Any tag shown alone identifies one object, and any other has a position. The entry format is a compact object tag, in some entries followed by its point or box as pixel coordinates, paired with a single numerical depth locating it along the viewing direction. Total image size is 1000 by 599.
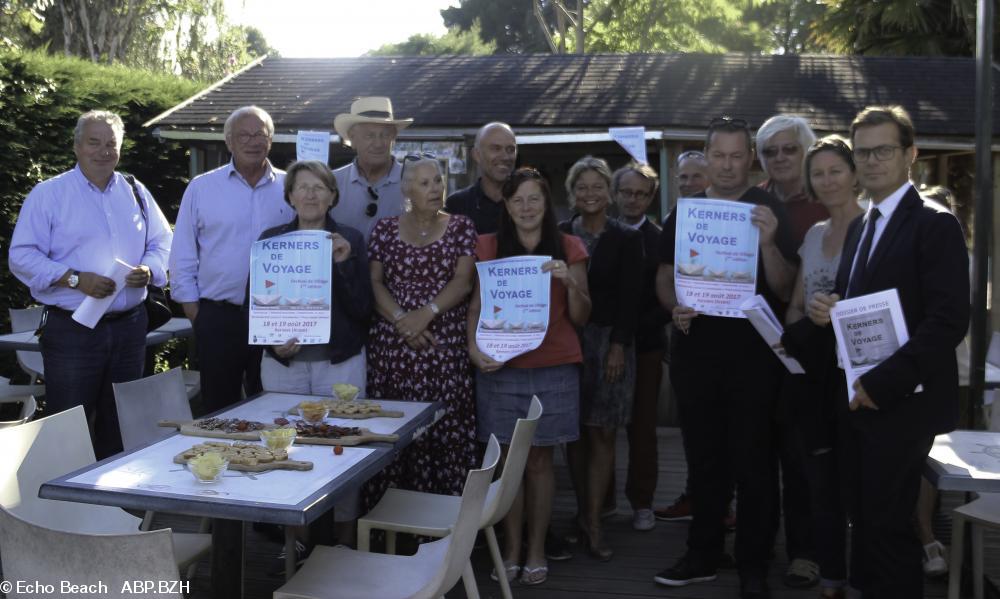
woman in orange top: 4.15
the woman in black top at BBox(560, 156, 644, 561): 4.57
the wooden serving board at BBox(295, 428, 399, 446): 3.27
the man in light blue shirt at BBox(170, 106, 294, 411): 4.50
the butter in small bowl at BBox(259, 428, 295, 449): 3.07
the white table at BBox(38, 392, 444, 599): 2.62
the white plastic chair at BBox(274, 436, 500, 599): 2.72
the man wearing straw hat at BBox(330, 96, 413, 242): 4.79
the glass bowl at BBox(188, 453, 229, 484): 2.78
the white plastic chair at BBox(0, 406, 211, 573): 3.09
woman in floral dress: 4.14
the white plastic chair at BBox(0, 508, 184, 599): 2.23
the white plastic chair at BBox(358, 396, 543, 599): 3.30
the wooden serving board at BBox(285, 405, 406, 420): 3.66
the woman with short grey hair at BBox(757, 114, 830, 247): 4.10
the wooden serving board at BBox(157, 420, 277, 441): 3.28
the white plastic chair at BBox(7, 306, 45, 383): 6.50
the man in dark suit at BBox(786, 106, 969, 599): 2.88
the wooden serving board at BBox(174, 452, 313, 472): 2.94
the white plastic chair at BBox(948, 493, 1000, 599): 3.50
